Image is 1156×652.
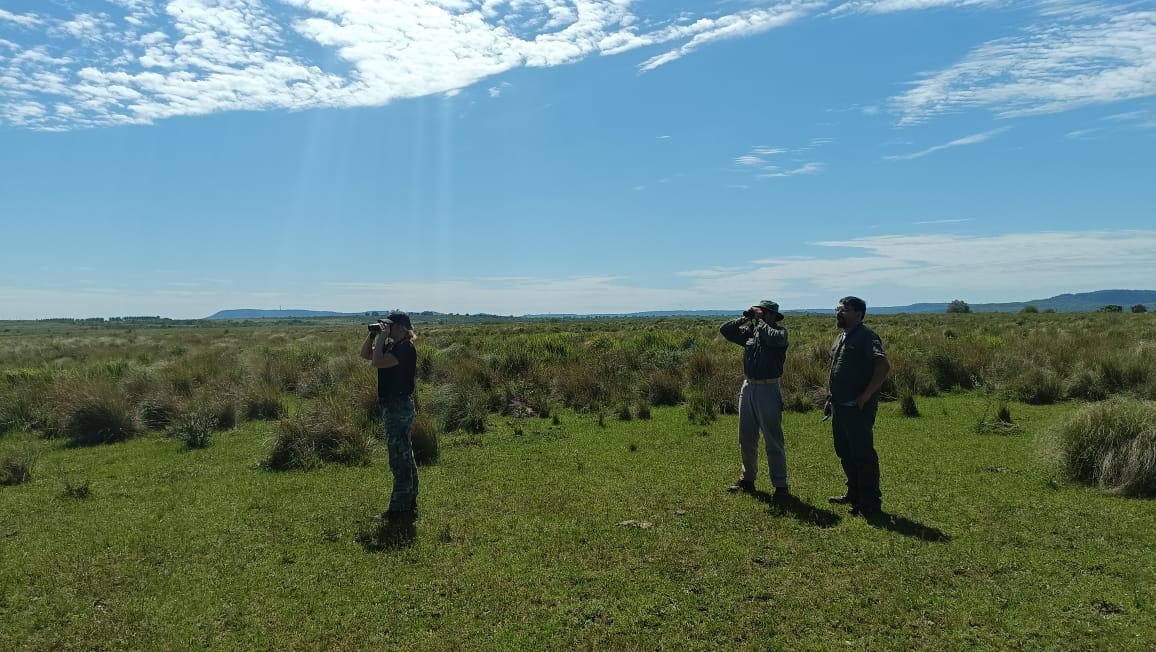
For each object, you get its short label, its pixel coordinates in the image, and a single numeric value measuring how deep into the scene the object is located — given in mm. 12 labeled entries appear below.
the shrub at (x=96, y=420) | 12500
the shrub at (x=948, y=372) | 16625
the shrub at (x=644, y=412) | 13953
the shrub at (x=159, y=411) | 13273
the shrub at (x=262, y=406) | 14422
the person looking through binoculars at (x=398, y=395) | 7199
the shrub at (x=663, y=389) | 15859
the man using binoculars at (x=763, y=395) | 7570
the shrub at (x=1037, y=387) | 14336
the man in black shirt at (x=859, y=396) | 6887
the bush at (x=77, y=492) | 8477
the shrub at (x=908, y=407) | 13172
